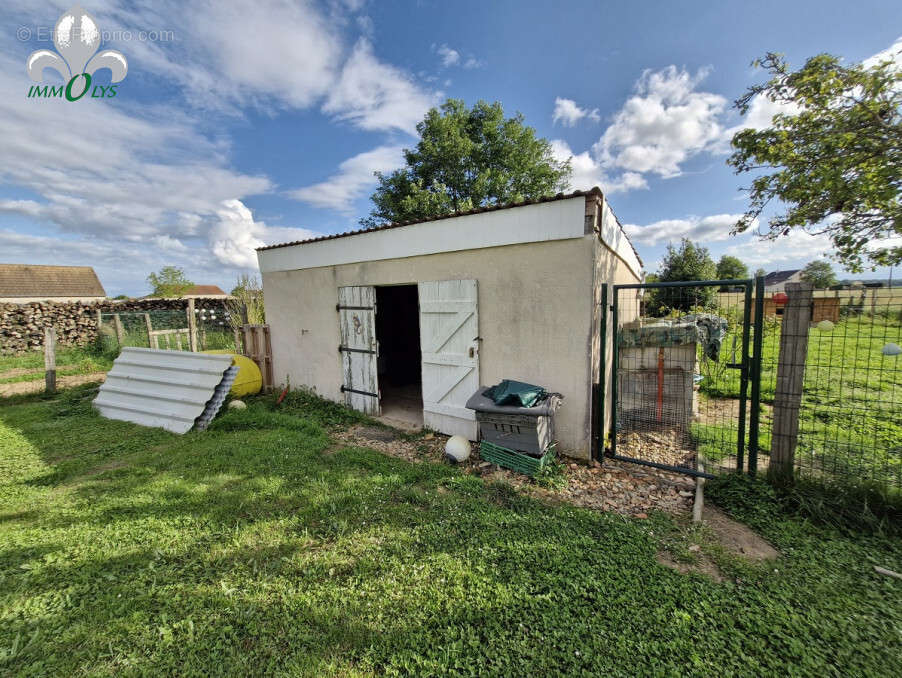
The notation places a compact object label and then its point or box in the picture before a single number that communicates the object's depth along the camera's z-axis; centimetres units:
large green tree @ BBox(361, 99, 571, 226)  1667
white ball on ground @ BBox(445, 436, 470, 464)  409
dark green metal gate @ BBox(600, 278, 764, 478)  393
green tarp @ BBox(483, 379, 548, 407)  372
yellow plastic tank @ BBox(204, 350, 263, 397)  673
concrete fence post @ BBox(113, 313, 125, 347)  1071
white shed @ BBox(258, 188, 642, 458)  384
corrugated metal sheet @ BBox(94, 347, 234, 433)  547
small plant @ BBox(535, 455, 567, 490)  355
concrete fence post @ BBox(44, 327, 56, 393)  730
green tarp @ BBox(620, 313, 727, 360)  469
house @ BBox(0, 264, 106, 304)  2139
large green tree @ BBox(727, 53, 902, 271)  461
